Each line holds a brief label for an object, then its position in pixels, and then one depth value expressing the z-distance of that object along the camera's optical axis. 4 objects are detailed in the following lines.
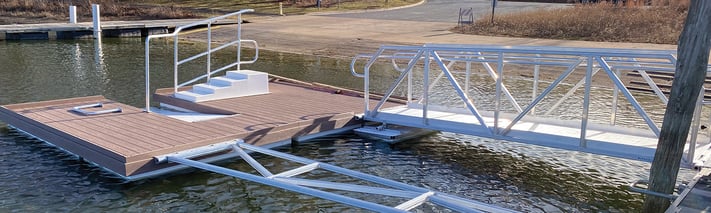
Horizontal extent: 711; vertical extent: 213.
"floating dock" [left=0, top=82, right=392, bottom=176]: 7.80
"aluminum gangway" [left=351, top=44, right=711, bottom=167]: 7.47
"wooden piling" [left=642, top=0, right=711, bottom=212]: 5.23
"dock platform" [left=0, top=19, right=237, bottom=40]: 27.41
